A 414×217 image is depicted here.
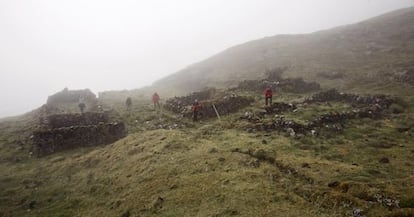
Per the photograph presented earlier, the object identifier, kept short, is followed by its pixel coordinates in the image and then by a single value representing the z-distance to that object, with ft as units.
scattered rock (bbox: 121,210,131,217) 55.01
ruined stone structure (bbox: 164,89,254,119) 108.99
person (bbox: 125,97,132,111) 138.37
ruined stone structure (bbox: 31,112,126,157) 96.02
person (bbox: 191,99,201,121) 105.70
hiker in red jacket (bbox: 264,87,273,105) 107.45
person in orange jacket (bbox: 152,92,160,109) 131.75
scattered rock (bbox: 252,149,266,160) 66.26
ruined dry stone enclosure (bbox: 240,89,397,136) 82.64
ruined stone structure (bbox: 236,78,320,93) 139.44
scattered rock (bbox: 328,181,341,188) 51.64
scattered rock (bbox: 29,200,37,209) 66.71
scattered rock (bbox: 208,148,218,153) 71.82
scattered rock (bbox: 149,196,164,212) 54.20
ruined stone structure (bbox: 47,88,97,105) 163.73
